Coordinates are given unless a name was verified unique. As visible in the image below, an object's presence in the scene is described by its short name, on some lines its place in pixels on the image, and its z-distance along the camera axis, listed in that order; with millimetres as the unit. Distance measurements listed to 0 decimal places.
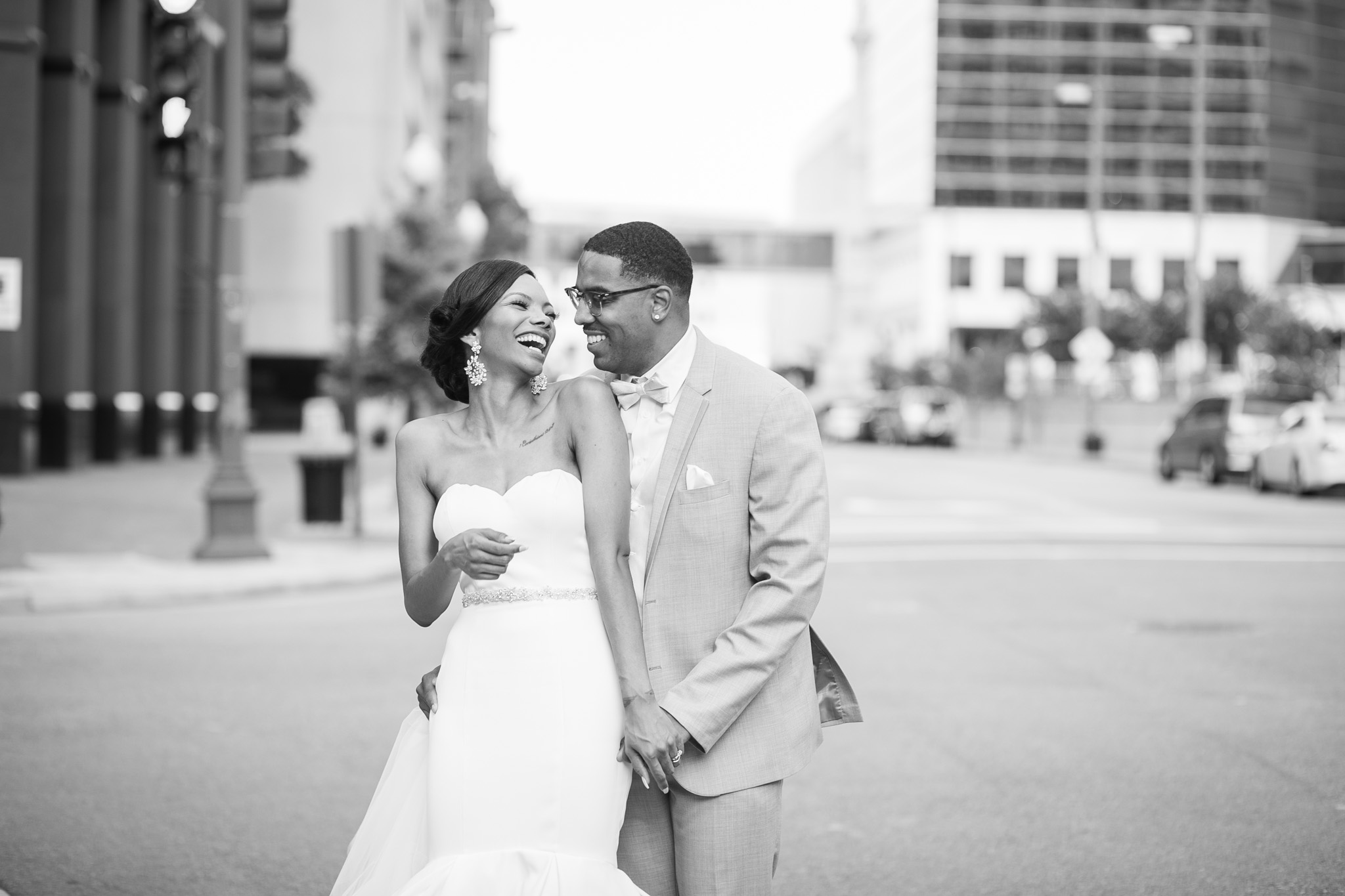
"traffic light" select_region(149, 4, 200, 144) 13438
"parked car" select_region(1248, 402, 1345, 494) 26297
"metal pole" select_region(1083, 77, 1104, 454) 45469
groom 3357
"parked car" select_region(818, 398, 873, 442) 63281
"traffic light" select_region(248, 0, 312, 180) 13586
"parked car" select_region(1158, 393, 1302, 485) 30453
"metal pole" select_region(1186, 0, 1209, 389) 41969
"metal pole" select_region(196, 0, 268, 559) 14828
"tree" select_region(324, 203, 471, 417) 20594
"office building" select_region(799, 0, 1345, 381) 102312
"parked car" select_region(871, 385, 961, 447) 58250
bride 3396
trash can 18625
